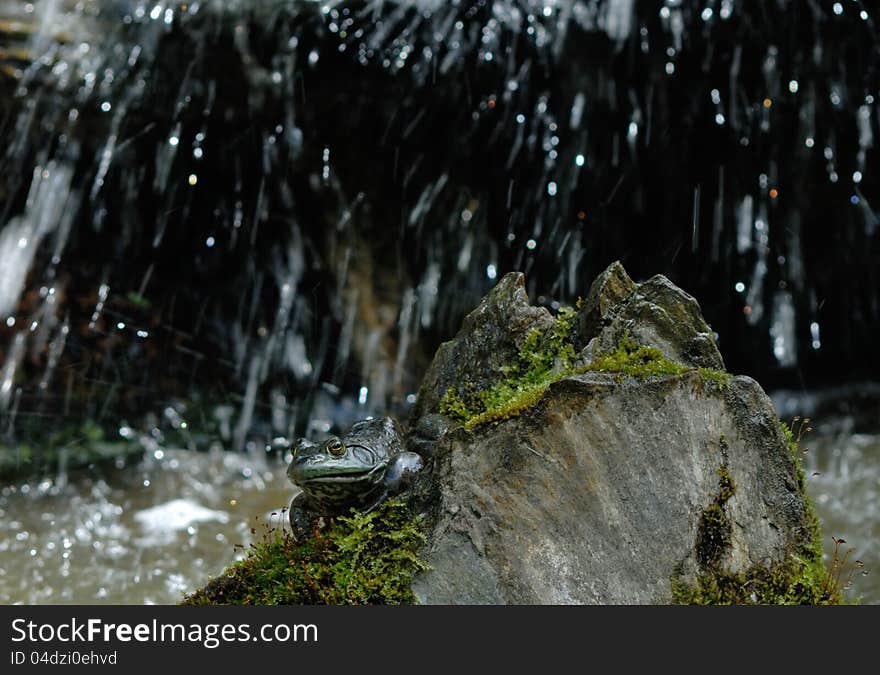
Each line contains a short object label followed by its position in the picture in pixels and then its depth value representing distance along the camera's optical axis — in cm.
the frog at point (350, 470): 287
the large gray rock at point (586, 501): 268
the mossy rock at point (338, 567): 271
